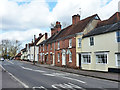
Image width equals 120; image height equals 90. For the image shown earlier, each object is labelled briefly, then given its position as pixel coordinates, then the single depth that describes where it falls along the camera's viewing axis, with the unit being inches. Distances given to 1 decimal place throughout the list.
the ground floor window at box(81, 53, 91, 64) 852.7
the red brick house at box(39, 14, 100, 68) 989.4
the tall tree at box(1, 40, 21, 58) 3248.0
